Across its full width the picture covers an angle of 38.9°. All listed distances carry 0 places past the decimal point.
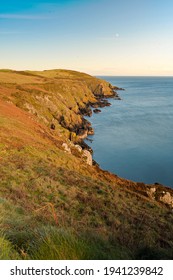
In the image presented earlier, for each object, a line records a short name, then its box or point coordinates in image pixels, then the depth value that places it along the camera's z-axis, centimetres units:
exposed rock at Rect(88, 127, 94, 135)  5359
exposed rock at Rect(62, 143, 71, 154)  2770
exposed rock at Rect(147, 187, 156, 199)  2155
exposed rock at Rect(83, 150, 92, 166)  2925
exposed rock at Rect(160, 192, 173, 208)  2141
